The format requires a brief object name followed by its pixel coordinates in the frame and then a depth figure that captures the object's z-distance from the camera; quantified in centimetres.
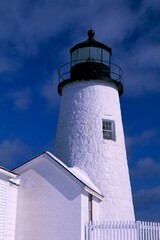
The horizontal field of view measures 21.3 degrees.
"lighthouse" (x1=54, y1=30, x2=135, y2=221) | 1759
